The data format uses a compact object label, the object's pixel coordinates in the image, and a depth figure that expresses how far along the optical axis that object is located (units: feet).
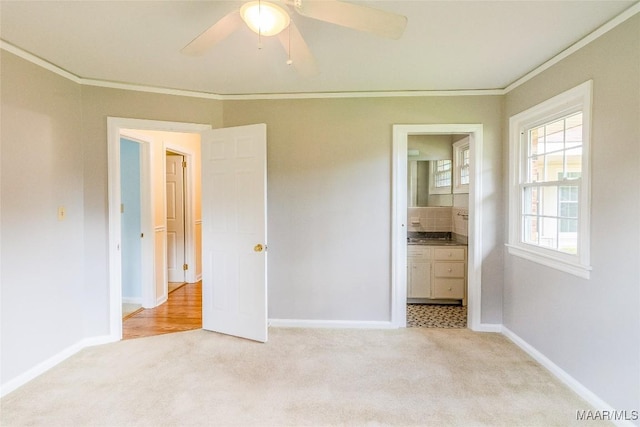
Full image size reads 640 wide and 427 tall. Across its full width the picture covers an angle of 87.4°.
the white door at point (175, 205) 16.56
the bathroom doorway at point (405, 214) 10.58
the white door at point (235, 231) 9.78
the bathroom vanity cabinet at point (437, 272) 13.25
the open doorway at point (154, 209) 9.90
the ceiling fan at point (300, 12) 4.48
